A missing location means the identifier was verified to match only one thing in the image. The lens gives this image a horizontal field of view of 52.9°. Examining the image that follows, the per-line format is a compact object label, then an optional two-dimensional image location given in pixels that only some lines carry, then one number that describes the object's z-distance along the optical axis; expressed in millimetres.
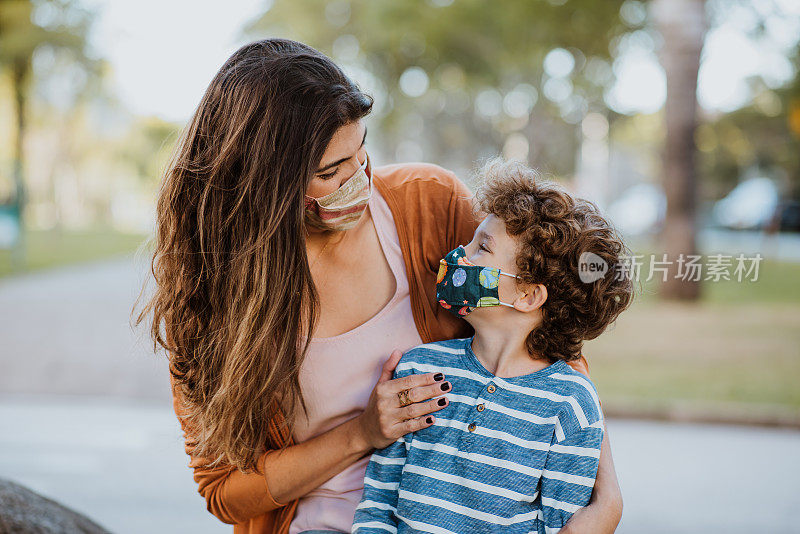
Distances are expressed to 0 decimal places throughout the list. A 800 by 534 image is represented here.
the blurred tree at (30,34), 16562
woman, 1956
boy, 1849
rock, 2041
